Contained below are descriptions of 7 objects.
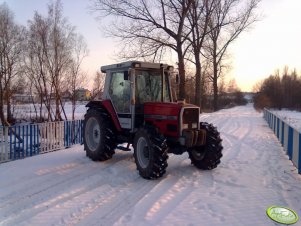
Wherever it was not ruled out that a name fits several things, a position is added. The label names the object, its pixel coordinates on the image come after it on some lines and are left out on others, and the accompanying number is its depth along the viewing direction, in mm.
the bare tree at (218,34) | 21386
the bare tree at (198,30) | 18250
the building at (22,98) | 21813
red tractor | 5523
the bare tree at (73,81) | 21036
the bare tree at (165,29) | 17360
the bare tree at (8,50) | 20360
